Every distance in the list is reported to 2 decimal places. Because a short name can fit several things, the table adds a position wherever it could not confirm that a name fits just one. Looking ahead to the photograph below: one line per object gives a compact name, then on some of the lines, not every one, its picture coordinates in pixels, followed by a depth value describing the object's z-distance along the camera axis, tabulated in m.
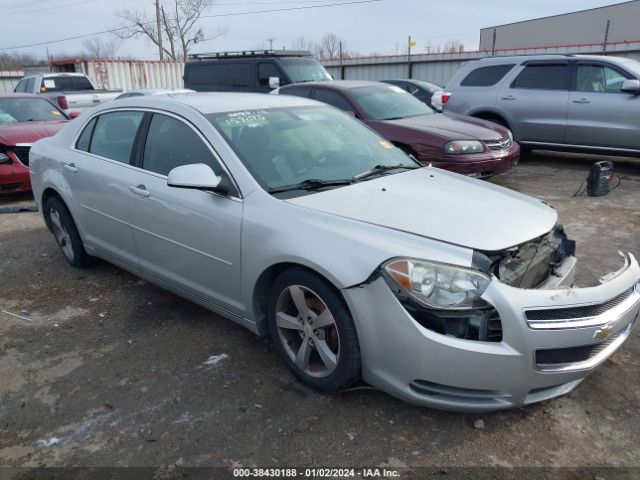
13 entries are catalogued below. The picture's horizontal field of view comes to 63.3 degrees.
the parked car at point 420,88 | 15.14
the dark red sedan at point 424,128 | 6.72
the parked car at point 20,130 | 7.46
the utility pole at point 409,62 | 23.14
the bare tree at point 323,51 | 51.45
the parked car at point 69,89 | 14.73
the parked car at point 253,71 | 11.74
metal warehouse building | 38.81
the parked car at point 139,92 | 12.35
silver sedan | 2.42
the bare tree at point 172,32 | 46.50
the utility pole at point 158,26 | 41.75
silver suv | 8.23
